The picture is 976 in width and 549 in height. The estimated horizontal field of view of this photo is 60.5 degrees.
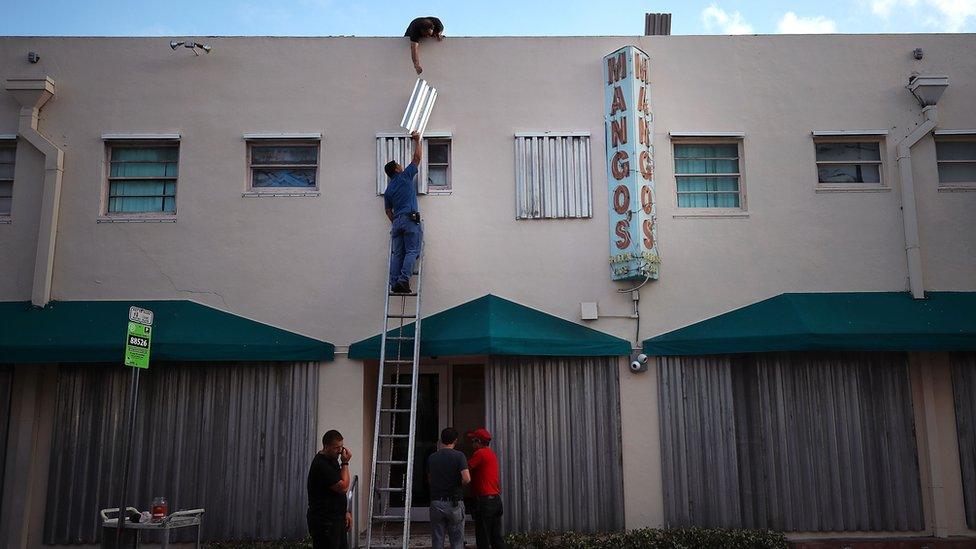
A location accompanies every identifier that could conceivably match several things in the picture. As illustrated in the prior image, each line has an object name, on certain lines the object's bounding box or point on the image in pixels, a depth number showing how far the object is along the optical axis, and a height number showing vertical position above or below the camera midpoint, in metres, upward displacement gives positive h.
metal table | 8.82 -0.95
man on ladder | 10.87 +2.70
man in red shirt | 9.74 -0.75
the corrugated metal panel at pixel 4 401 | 10.95 +0.42
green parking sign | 8.07 +0.93
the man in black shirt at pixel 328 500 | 8.18 -0.65
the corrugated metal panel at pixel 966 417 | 10.98 +0.21
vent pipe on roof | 13.05 +6.29
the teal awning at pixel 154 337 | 10.52 +1.25
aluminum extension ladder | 9.72 +0.45
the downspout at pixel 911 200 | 11.45 +3.19
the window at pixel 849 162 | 12.05 +3.83
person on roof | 11.81 +5.64
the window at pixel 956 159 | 12.05 +3.88
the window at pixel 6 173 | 11.85 +3.64
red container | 9.27 -0.83
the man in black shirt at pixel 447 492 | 9.20 -0.64
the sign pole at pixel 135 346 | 7.98 +0.84
